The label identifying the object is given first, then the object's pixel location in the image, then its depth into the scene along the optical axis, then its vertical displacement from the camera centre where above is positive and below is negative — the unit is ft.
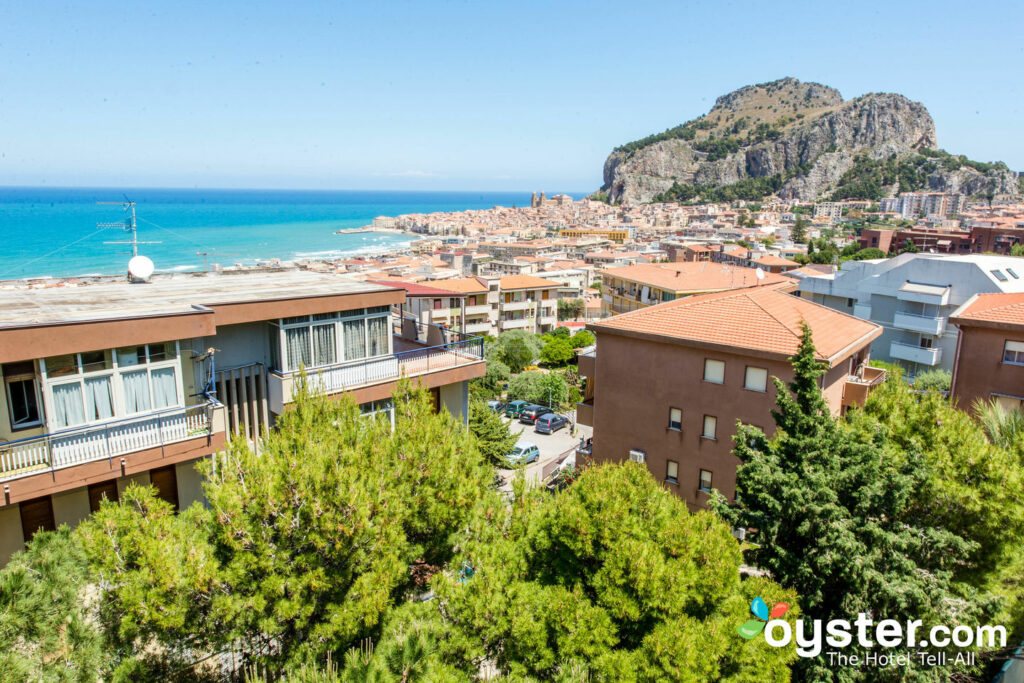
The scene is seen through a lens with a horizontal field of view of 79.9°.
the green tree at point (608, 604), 23.50 -15.58
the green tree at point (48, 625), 19.60 -13.82
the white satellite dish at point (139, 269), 43.09 -4.38
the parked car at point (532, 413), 127.85 -41.79
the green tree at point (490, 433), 83.82 -30.32
